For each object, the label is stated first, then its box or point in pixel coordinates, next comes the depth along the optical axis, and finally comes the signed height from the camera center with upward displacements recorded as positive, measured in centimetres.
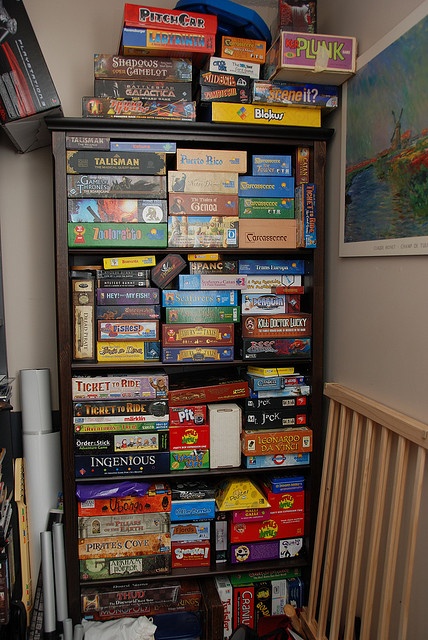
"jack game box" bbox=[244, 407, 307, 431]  210 -67
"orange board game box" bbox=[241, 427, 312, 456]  208 -75
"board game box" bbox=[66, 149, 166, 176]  193 +28
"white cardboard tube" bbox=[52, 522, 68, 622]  199 -122
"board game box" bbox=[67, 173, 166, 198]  194 +20
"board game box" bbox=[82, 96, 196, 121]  191 +47
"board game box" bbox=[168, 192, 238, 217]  200 +15
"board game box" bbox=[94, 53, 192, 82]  191 +61
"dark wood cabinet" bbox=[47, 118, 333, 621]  192 -4
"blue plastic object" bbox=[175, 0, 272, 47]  191 +81
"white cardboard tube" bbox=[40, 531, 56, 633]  196 -124
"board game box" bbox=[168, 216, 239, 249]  201 +5
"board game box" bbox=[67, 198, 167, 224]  194 +11
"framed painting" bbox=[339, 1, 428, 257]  153 +31
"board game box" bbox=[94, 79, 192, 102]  192 +54
